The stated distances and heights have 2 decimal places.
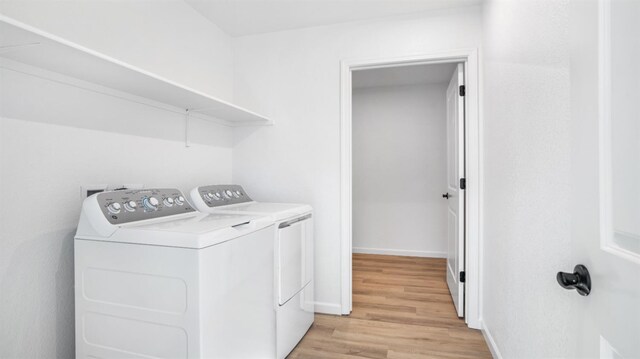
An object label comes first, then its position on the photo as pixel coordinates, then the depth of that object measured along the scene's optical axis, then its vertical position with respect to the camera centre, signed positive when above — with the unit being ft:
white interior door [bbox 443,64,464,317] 7.48 -0.30
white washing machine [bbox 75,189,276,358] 3.76 -1.37
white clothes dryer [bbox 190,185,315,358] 5.73 -1.52
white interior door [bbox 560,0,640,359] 1.82 +0.02
